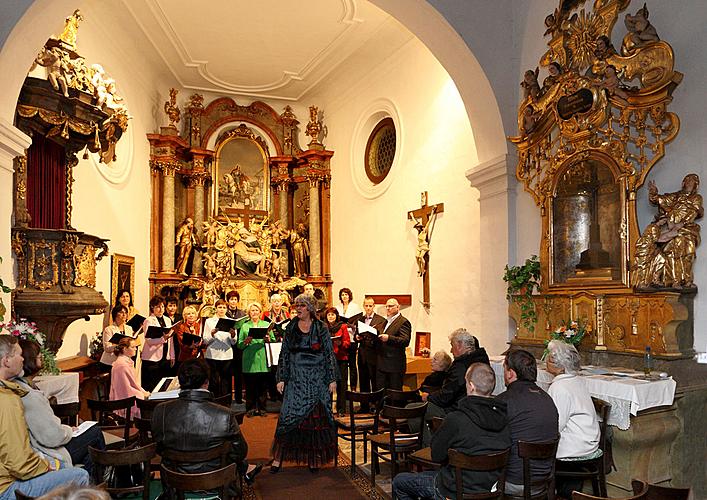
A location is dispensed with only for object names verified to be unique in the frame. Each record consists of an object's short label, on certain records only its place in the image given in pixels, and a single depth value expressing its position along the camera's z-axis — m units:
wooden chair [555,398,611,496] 4.41
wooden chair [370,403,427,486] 5.10
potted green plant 7.13
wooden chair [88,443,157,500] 3.73
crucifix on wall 10.61
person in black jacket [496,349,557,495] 3.91
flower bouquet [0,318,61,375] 5.54
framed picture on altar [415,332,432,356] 10.52
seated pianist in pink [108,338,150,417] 6.60
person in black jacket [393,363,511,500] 3.70
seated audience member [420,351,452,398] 6.06
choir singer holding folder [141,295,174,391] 8.91
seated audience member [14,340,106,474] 3.76
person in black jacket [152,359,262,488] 3.97
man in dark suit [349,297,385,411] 9.50
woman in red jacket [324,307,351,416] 9.28
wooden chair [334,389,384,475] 5.88
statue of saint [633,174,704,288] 5.45
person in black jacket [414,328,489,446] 5.32
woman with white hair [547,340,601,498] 4.43
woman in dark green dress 6.13
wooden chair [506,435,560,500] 3.76
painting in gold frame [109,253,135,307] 10.69
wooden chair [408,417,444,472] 4.48
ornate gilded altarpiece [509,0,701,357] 5.69
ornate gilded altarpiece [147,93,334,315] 13.35
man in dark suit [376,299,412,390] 8.70
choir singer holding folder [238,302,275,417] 9.17
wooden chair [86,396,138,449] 4.96
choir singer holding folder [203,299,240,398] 9.42
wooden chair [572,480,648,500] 2.62
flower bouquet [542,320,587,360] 6.21
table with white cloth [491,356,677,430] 4.90
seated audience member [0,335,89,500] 3.45
